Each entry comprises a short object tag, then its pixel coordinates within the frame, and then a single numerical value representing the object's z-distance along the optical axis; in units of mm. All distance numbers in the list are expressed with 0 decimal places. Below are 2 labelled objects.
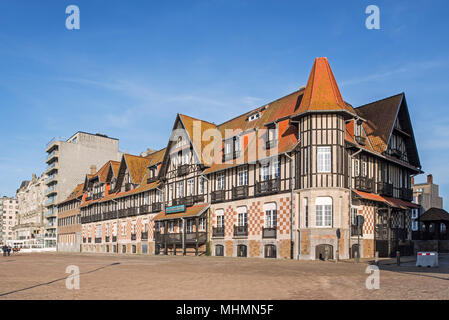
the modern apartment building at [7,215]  191375
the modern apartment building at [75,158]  86812
